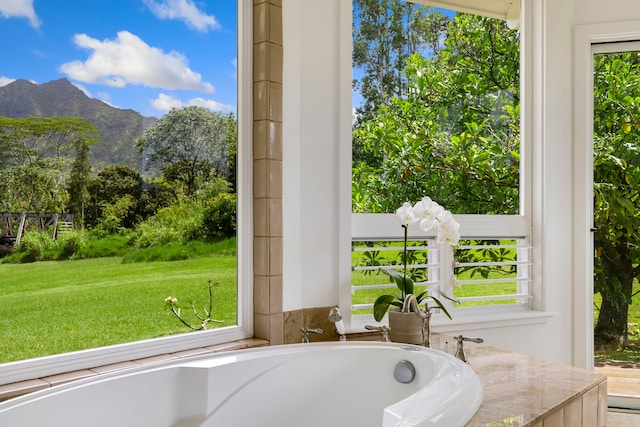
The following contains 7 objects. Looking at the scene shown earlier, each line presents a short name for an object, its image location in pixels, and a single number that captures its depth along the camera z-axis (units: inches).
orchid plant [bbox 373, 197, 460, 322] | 108.4
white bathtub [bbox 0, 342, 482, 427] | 68.6
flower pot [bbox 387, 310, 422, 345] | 102.7
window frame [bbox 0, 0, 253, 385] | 106.8
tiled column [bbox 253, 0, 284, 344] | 104.5
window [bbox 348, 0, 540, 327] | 122.6
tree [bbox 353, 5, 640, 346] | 130.5
